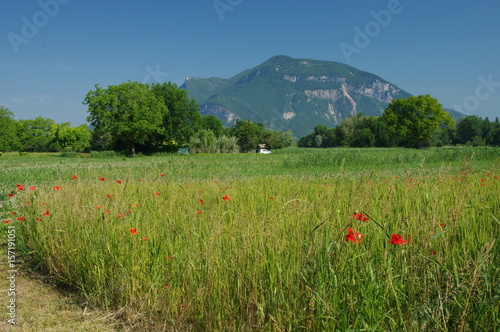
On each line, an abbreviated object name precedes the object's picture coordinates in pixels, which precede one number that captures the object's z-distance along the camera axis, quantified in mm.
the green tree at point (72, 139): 94162
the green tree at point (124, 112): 41344
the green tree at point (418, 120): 64562
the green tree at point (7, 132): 67688
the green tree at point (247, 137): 83750
